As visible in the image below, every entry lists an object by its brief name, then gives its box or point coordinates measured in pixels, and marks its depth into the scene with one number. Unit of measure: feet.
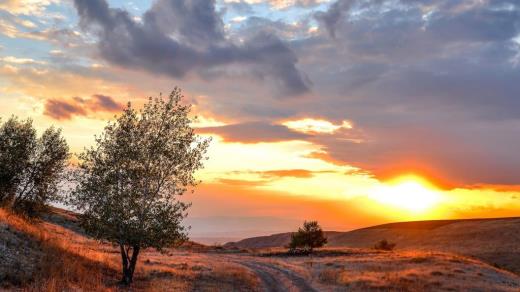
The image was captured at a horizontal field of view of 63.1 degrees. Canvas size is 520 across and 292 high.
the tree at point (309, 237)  318.45
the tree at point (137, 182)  105.19
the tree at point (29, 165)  172.24
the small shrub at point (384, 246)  362.49
